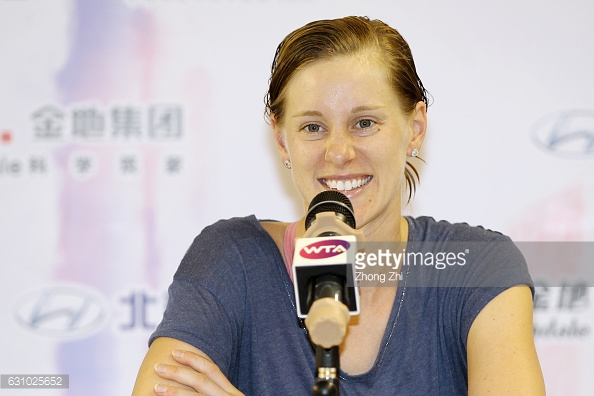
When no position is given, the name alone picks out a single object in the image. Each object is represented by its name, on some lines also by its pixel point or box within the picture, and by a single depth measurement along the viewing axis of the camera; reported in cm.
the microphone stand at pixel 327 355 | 379
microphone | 379
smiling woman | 417
